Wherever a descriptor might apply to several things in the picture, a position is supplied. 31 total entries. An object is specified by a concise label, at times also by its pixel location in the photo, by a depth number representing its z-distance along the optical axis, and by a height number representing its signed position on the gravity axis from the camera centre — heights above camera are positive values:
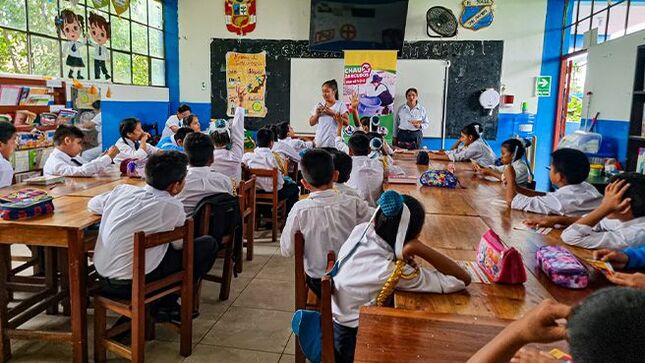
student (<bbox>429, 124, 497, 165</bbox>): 4.86 -0.34
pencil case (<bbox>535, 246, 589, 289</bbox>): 1.51 -0.48
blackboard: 7.83 +0.83
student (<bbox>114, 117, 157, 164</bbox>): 4.16 -0.32
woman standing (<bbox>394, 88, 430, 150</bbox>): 7.61 -0.09
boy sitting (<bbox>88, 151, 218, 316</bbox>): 2.17 -0.53
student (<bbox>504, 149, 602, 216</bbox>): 2.48 -0.37
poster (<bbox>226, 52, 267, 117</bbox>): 8.36 +0.55
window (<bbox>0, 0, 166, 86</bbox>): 5.00 +0.80
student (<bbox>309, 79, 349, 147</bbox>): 5.62 -0.04
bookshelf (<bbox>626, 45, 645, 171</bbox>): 4.52 +0.05
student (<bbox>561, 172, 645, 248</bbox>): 1.92 -0.42
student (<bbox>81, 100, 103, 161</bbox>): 6.11 -0.30
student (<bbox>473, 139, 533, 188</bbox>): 3.89 -0.41
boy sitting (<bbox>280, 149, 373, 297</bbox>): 2.25 -0.54
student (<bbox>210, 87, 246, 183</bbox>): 4.05 -0.36
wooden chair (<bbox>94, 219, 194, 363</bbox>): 2.06 -0.91
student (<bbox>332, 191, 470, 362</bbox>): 1.46 -0.48
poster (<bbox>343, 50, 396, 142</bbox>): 7.68 +0.50
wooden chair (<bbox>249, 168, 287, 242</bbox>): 4.18 -0.83
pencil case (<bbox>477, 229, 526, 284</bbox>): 1.52 -0.47
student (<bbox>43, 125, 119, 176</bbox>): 3.47 -0.40
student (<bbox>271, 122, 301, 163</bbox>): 5.32 -0.40
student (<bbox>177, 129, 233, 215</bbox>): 3.04 -0.44
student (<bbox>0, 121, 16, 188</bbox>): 3.07 -0.32
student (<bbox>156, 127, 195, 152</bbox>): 4.47 -0.33
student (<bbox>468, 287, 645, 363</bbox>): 0.63 -0.28
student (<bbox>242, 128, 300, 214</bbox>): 4.53 -0.48
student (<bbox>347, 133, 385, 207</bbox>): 3.50 -0.47
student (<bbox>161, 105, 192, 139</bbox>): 6.96 -0.19
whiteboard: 7.96 +0.51
